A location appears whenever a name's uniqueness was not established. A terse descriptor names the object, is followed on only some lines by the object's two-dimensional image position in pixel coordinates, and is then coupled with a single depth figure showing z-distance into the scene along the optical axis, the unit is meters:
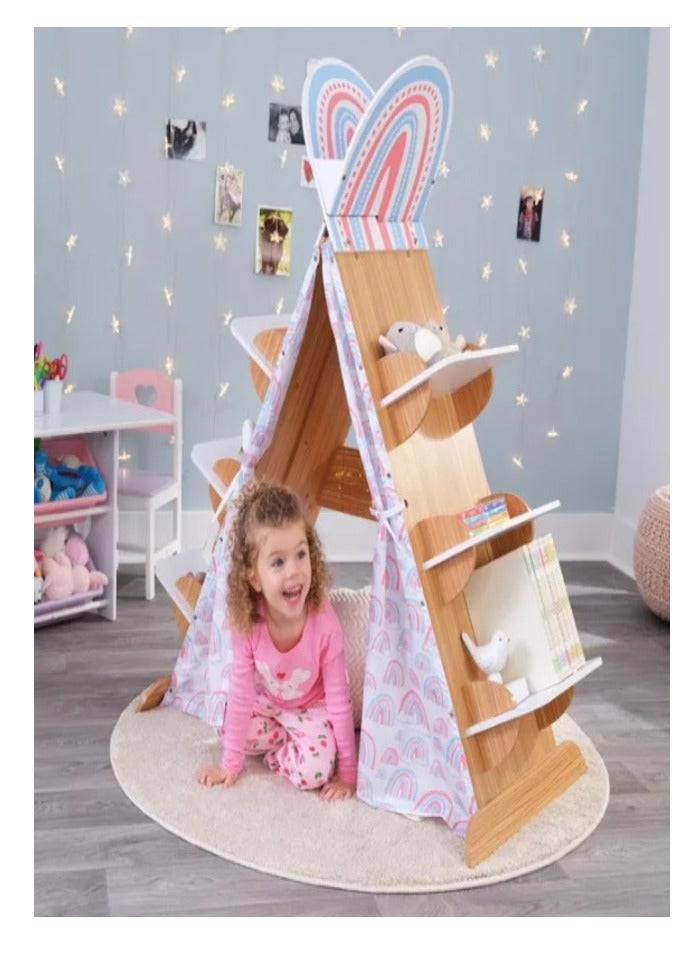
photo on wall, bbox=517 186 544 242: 4.17
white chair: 3.75
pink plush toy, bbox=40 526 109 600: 3.36
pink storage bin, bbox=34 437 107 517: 3.41
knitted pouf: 3.57
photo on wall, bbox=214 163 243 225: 3.96
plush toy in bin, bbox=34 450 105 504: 3.30
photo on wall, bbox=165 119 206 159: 3.89
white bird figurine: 2.38
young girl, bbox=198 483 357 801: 2.42
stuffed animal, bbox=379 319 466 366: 2.38
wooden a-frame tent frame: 2.33
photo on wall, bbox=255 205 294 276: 4.02
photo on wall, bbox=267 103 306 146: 3.96
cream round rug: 2.22
